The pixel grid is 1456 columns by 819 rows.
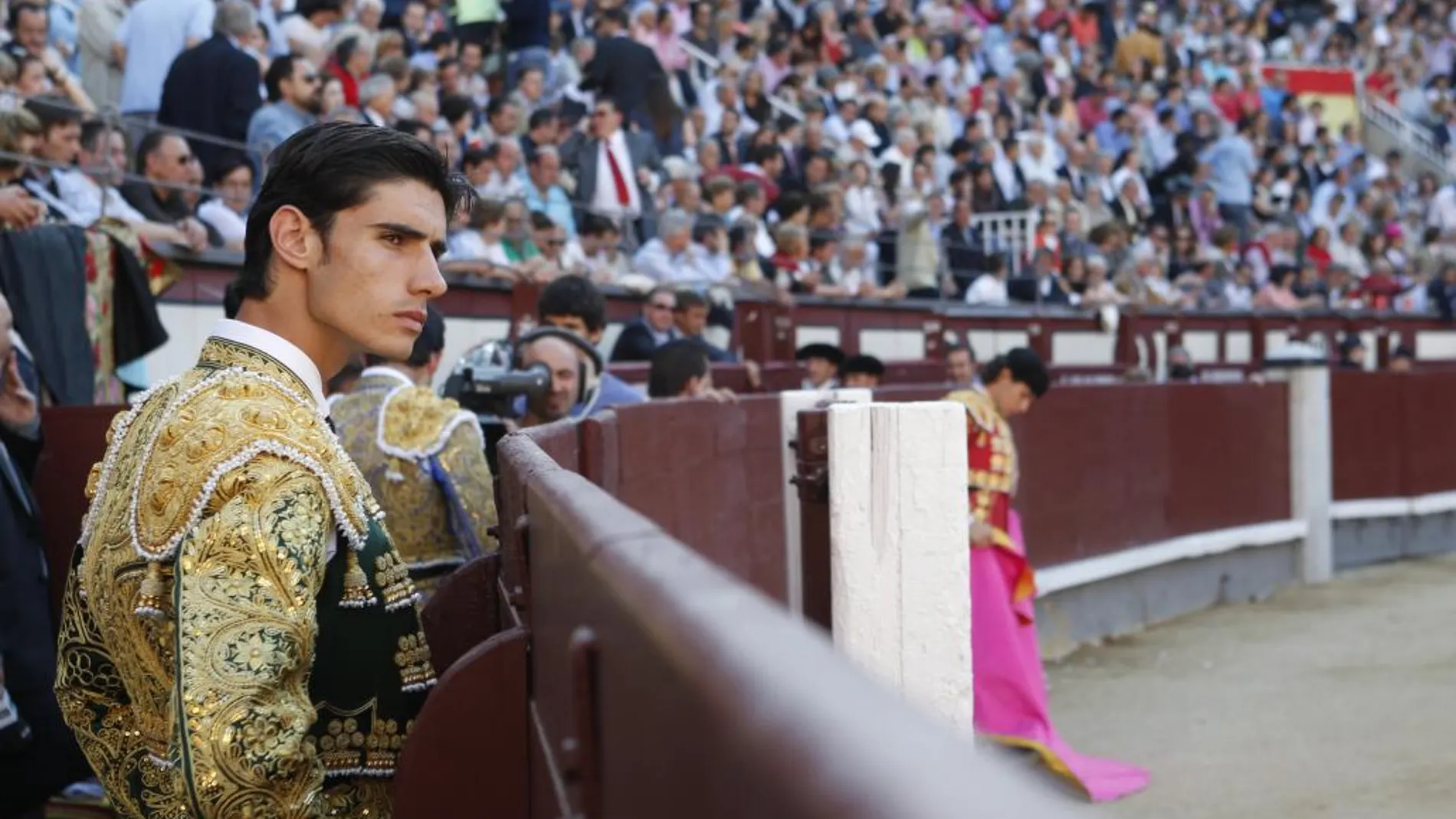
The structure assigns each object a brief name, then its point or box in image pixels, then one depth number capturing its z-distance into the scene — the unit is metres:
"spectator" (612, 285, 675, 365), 7.88
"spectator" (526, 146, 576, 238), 8.92
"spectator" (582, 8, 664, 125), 11.03
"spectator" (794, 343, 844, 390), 8.12
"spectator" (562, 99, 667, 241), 9.77
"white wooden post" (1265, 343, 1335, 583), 11.54
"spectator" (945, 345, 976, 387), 9.06
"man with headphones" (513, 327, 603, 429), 4.37
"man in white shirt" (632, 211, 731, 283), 9.19
